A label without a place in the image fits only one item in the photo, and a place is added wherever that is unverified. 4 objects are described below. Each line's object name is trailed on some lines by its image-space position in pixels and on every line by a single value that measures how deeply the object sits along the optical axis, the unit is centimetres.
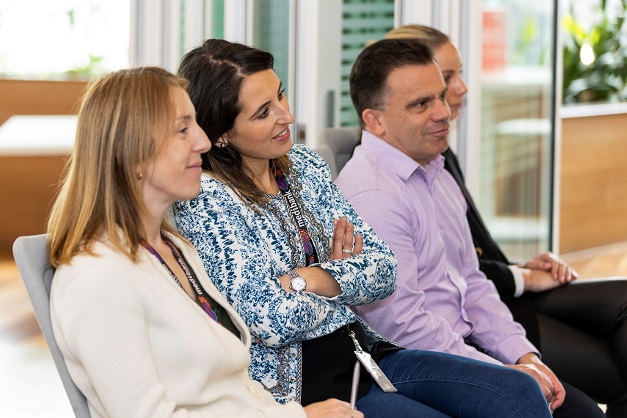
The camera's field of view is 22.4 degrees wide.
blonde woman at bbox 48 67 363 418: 224
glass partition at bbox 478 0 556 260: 742
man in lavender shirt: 357
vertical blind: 631
